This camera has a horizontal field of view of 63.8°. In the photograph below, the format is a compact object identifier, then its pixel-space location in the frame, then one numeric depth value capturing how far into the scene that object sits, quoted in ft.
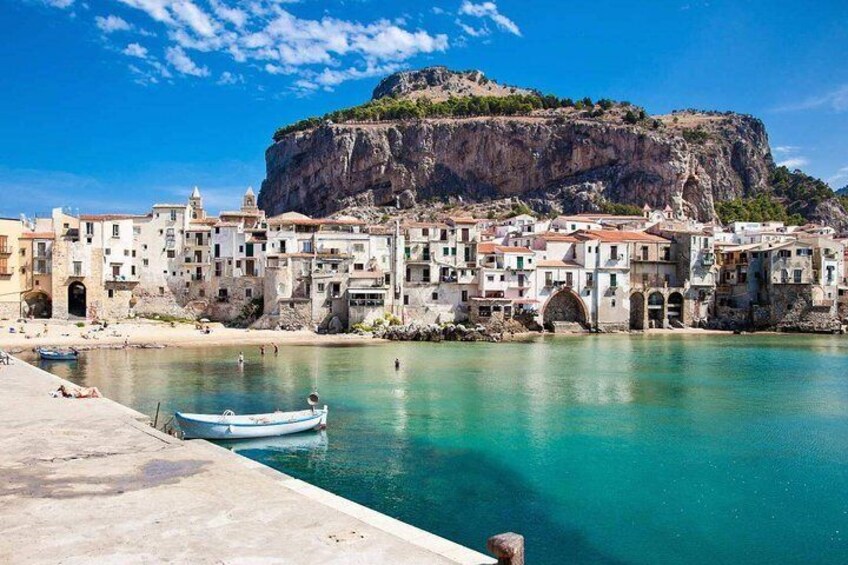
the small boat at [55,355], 149.07
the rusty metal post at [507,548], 28.19
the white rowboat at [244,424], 79.05
